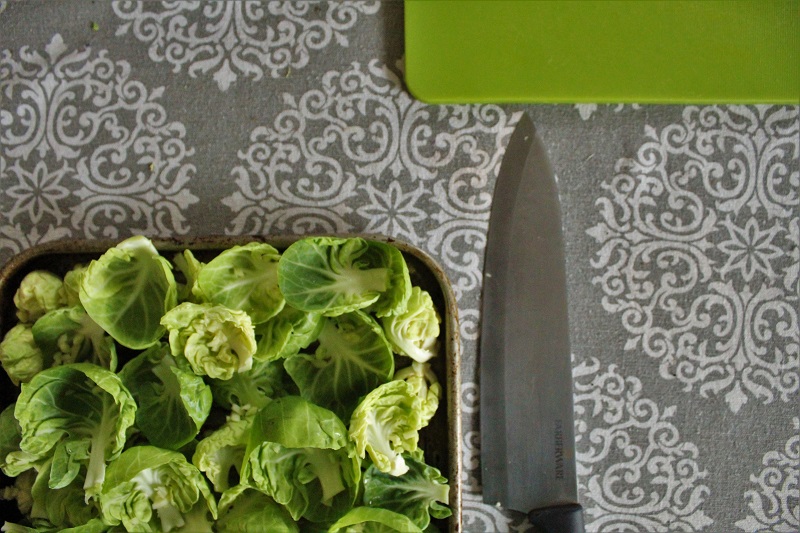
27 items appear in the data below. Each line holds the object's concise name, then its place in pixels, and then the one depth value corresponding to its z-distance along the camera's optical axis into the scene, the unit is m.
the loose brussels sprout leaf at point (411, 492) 0.76
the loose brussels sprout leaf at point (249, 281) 0.76
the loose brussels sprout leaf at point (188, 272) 0.77
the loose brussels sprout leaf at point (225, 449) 0.76
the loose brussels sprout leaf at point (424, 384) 0.77
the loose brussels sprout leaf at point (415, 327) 0.77
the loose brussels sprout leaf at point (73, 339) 0.77
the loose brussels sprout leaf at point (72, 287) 0.77
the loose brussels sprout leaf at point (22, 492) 0.77
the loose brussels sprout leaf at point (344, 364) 0.77
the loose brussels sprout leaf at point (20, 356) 0.76
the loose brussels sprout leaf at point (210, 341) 0.75
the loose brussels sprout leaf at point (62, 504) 0.76
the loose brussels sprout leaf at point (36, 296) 0.77
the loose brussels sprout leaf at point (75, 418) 0.75
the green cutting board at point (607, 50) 0.82
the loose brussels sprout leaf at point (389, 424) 0.75
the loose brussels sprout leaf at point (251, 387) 0.77
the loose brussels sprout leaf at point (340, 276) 0.76
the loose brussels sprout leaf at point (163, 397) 0.76
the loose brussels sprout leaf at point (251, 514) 0.75
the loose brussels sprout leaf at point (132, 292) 0.76
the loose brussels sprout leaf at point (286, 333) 0.76
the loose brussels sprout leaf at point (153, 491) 0.75
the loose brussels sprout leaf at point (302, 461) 0.74
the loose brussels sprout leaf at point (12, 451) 0.76
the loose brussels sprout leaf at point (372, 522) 0.75
